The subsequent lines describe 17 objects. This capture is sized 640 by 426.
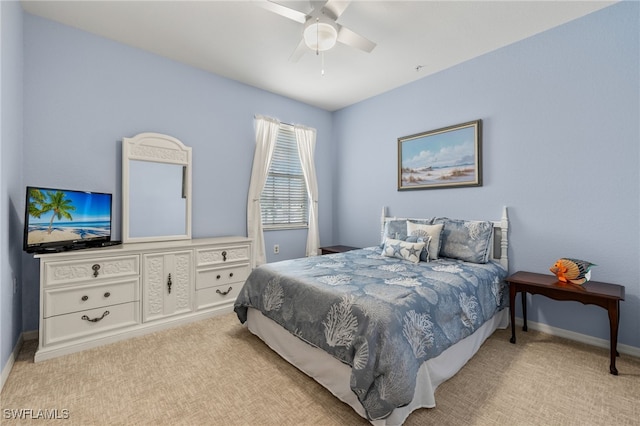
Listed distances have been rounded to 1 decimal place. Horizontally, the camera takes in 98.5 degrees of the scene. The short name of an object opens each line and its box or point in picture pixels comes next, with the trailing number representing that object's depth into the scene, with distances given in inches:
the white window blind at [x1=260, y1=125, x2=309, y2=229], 161.2
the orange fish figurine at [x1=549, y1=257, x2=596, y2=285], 86.7
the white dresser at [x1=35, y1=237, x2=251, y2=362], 85.8
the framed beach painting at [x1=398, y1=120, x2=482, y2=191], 121.5
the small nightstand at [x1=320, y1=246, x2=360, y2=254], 162.0
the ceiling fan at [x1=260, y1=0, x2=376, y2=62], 78.4
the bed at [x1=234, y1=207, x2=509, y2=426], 56.7
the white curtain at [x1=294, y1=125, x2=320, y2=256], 172.7
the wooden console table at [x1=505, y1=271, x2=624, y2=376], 76.7
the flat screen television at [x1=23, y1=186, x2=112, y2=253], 83.7
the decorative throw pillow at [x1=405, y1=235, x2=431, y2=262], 109.3
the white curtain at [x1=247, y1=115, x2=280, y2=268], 148.8
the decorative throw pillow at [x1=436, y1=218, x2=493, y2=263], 108.3
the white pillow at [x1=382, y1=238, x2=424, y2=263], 107.9
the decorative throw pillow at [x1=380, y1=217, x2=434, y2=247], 127.5
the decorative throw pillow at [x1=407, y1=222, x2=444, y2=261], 111.4
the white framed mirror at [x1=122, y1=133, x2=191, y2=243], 111.0
